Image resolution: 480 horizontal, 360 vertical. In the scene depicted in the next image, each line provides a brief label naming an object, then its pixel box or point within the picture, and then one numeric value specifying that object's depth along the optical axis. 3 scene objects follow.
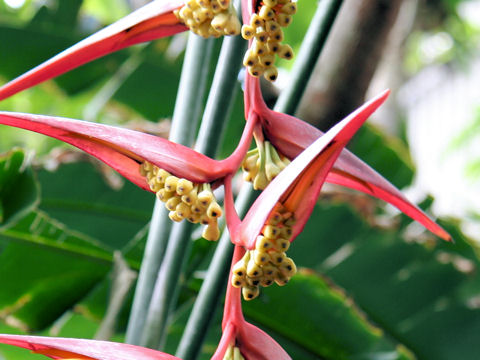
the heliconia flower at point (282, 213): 1.20
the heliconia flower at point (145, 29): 1.27
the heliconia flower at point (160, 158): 1.23
